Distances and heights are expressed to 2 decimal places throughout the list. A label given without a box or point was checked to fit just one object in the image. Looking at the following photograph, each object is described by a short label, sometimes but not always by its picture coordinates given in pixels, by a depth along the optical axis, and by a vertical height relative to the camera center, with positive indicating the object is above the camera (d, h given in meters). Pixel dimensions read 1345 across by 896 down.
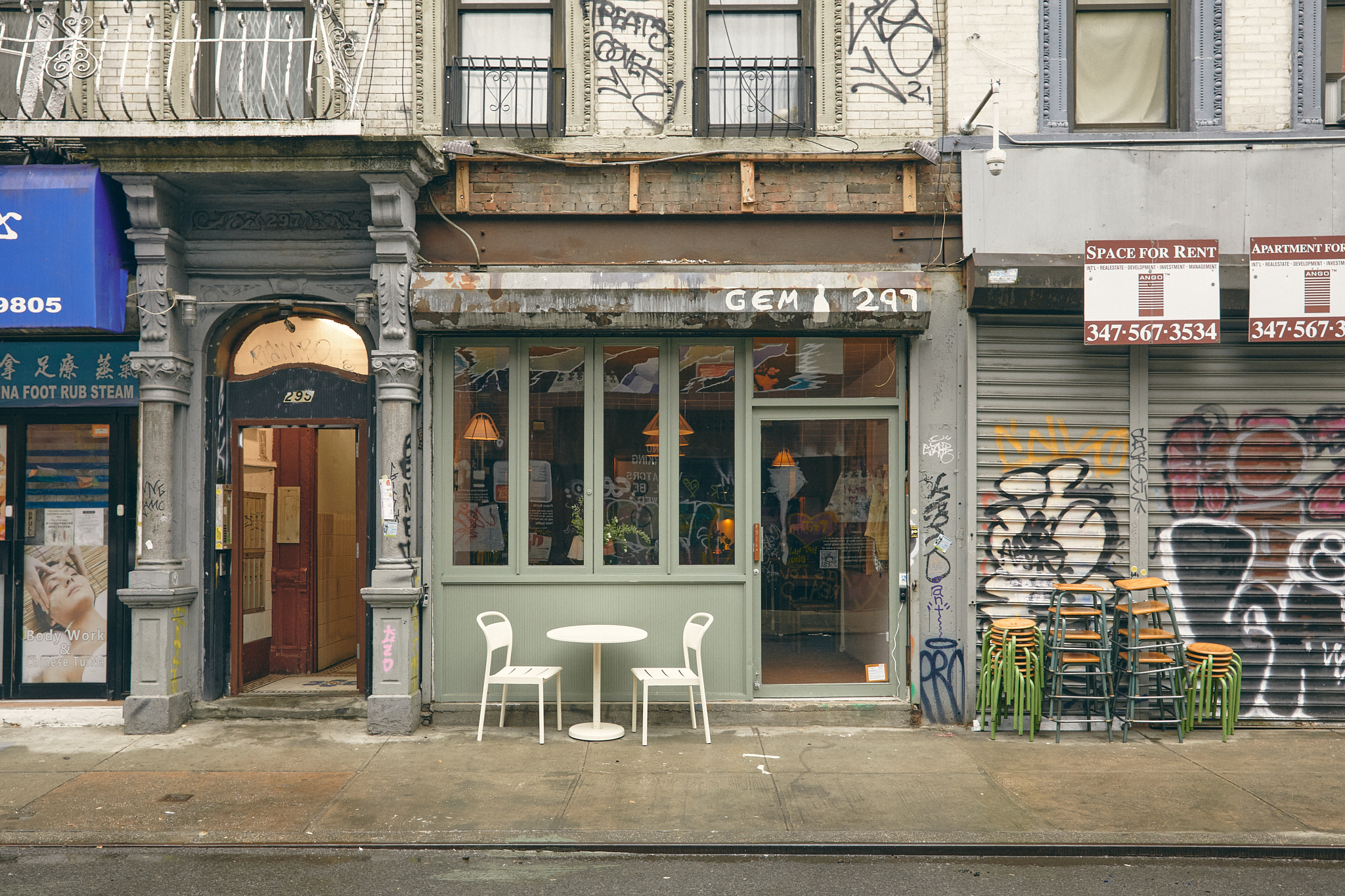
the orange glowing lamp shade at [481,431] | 8.29 +0.30
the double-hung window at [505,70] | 8.34 +3.38
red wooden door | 9.69 -0.93
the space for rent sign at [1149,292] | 7.82 +1.41
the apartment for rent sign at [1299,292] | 7.84 +1.42
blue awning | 7.49 +1.64
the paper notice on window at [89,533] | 8.68 -0.60
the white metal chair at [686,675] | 7.45 -1.61
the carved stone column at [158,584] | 7.77 -0.95
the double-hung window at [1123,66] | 8.43 +3.47
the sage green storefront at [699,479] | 8.23 -0.09
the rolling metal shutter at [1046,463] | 8.07 +0.05
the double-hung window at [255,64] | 8.34 +3.43
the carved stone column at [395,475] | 7.73 -0.07
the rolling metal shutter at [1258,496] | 8.10 -0.22
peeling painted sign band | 7.83 +1.37
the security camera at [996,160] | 7.27 +2.30
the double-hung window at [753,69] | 8.34 +3.39
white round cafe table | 7.52 -1.31
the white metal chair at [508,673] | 7.45 -1.59
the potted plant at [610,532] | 8.27 -0.54
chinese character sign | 8.52 +0.78
